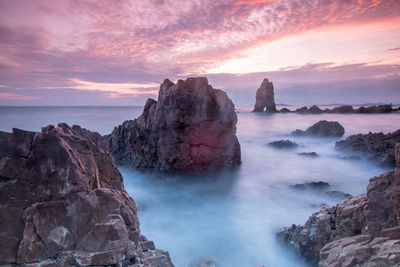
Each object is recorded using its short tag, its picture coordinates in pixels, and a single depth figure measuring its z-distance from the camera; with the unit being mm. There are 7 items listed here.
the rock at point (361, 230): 3367
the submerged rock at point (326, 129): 25453
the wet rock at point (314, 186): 11427
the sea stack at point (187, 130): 12828
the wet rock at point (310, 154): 18544
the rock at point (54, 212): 3238
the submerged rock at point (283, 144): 22297
